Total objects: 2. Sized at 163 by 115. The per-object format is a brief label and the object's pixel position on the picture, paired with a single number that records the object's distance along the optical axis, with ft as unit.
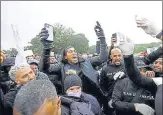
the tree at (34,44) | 57.19
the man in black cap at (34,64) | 7.13
